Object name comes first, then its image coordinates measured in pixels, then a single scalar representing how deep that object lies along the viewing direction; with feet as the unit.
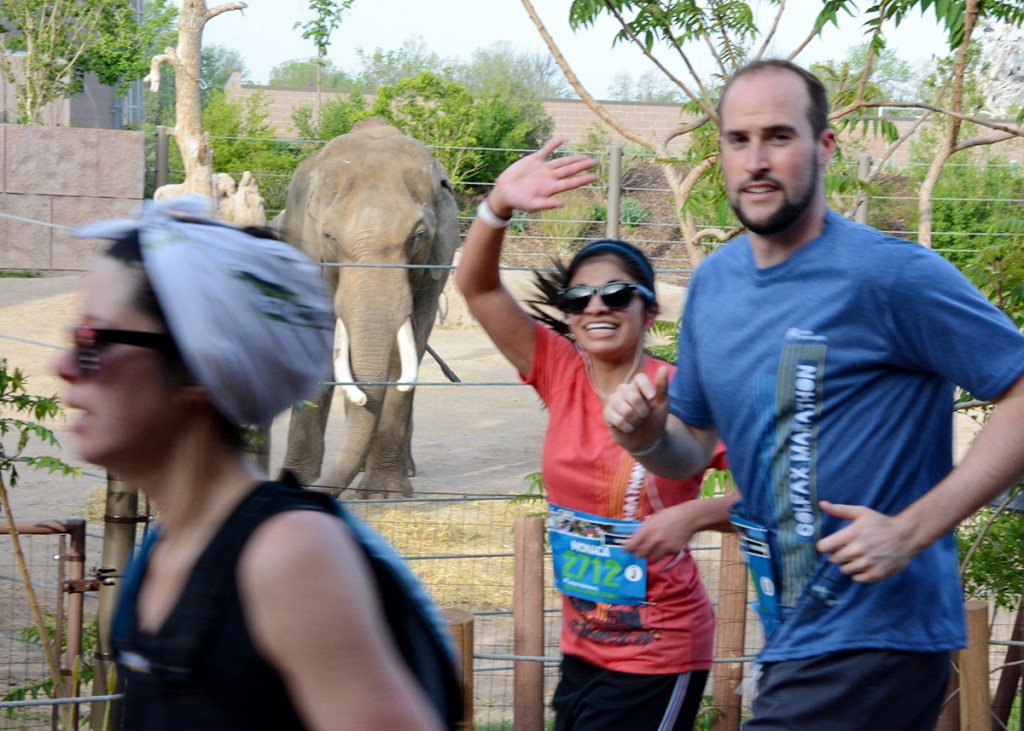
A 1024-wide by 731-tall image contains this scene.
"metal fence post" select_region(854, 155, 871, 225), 48.62
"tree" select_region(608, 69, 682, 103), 257.44
